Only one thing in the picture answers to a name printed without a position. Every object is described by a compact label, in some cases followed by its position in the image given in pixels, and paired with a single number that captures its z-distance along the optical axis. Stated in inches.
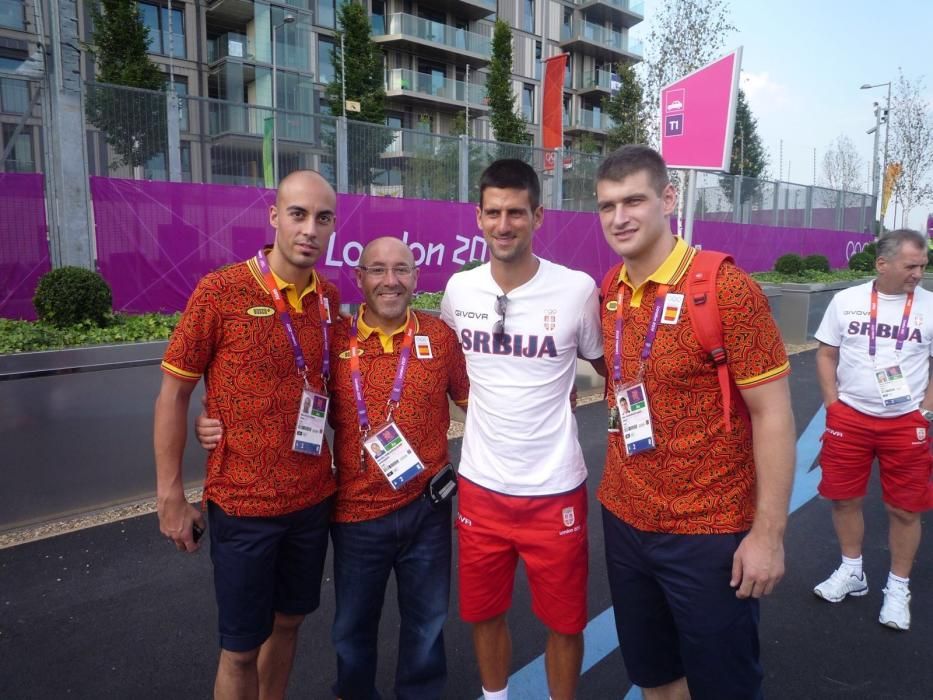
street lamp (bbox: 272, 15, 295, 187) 393.4
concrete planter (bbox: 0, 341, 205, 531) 165.8
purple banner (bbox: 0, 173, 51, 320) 279.7
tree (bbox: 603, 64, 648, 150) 818.5
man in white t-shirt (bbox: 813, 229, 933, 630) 133.8
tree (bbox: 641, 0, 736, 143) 708.0
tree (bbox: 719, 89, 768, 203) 2026.3
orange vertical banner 751.7
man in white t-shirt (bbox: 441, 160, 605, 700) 97.3
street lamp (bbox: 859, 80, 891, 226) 1013.2
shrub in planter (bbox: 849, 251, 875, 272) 669.9
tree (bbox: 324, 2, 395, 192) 1117.7
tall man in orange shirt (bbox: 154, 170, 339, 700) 88.7
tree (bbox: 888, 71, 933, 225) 1144.8
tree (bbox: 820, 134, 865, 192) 1753.2
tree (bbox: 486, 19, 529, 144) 1341.0
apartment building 376.2
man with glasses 96.2
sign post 260.8
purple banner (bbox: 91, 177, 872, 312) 317.4
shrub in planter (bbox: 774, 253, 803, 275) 565.0
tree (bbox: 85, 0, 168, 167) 321.1
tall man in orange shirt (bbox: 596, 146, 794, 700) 75.6
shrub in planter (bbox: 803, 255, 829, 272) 586.2
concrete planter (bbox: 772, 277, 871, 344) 458.0
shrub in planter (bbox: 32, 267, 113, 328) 216.8
